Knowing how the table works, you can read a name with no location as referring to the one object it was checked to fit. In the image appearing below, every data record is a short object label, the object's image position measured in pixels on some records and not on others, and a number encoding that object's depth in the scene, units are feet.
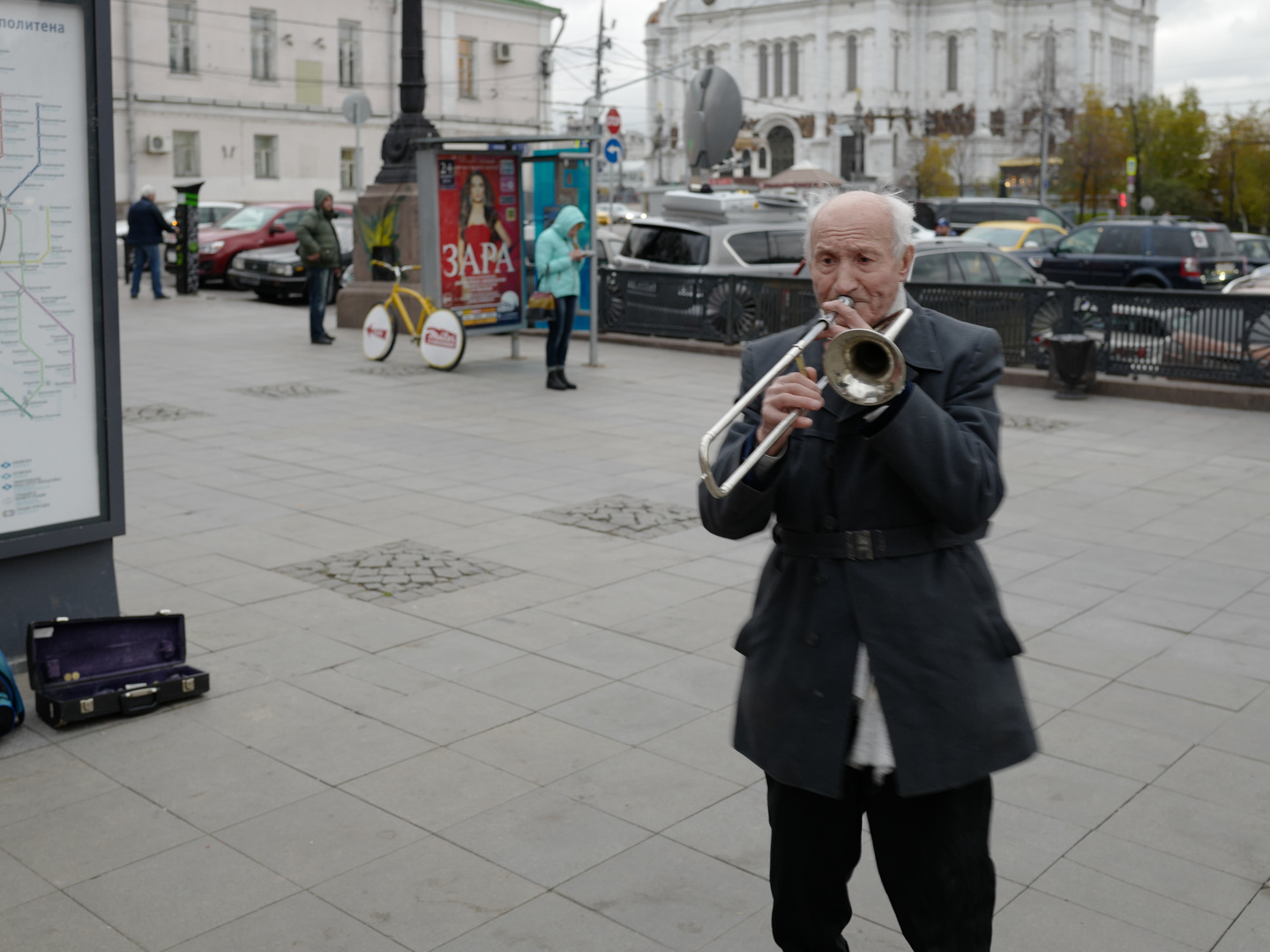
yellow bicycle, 46.26
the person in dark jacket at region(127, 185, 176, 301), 68.95
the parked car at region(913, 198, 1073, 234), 116.67
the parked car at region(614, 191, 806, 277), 55.47
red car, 81.87
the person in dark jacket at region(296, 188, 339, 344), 52.85
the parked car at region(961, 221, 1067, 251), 85.71
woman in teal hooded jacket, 42.37
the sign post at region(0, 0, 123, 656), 16.39
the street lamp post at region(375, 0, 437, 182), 53.26
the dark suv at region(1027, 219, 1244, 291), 74.69
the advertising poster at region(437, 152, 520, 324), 47.39
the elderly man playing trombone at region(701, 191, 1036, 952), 7.97
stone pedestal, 56.34
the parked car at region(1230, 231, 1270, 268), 90.07
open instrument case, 15.57
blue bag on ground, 14.96
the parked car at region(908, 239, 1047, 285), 51.21
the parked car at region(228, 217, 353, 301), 73.77
